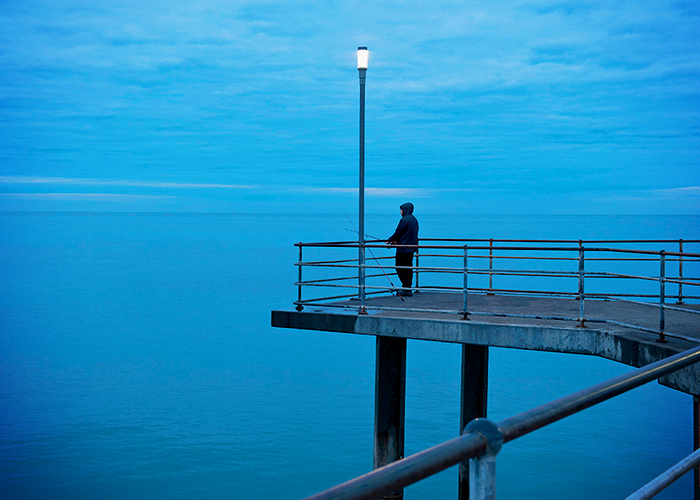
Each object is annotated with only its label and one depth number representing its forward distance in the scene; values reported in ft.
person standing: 41.11
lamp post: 34.47
